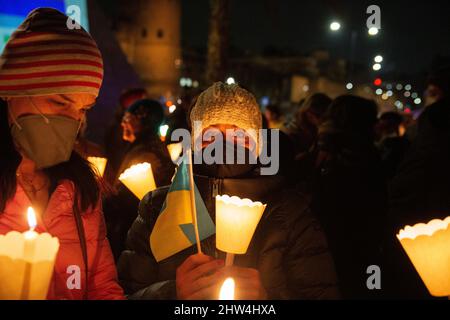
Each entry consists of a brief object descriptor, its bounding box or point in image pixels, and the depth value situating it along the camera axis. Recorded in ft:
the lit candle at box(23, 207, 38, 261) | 3.69
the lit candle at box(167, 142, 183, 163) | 13.41
